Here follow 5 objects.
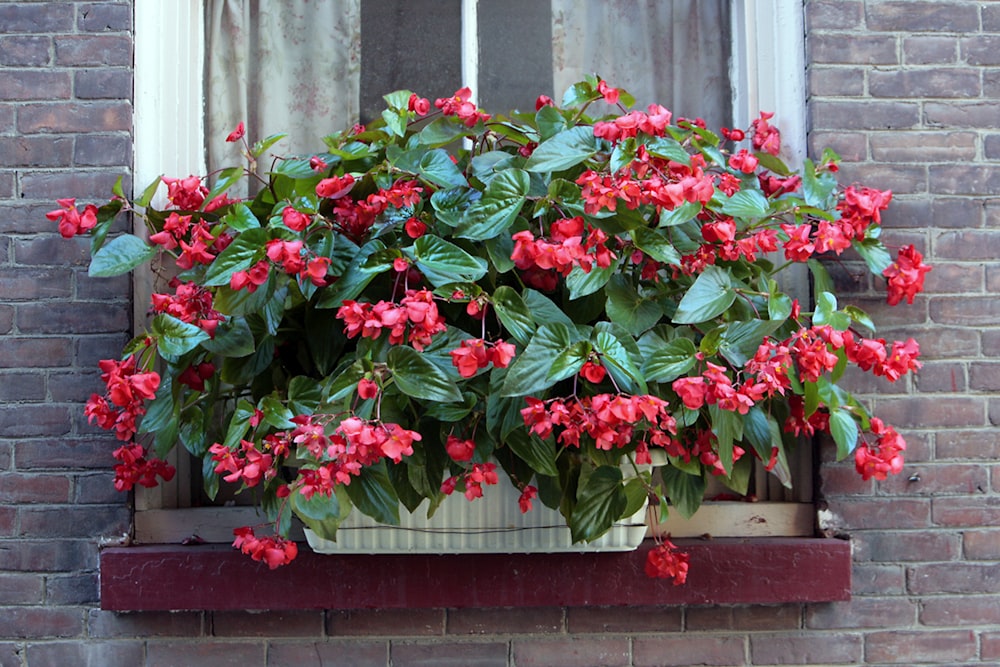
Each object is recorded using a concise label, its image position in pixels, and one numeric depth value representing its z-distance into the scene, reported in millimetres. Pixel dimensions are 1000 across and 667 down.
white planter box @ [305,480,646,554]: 1595
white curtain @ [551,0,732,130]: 2045
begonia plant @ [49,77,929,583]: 1331
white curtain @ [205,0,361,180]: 2004
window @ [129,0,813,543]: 1957
